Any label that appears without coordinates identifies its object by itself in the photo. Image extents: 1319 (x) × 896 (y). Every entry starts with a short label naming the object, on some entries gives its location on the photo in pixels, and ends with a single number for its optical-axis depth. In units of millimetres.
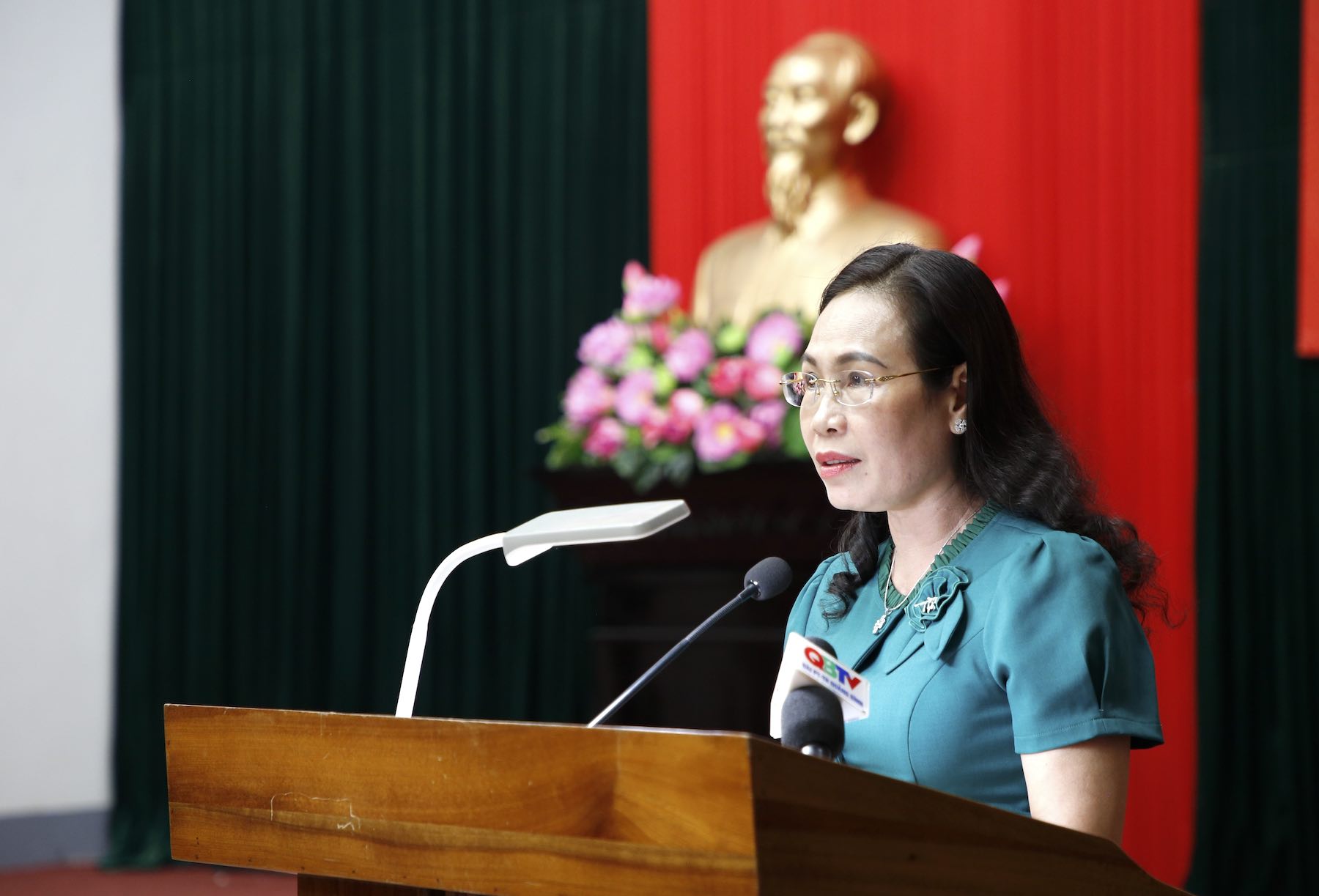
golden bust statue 6159
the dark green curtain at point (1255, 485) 5827
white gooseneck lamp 3827
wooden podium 3579
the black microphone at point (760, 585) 3887
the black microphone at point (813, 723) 3740
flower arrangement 5365
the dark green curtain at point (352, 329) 7642
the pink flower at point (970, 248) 5985
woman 3861
